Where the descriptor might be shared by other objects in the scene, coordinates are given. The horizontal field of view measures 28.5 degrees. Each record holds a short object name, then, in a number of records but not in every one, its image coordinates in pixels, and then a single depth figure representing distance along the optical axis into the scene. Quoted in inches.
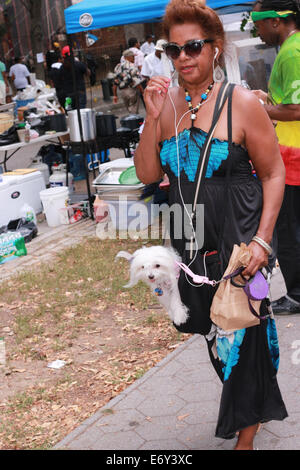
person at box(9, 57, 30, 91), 778.8
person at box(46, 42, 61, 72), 778.2
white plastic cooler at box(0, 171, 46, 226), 324.5
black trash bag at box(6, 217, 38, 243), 310.0
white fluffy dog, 113.3
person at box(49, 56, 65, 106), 601.6
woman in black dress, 100.9
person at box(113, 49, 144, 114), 652.1
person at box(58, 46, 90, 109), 504.1
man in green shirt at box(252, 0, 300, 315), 158.1
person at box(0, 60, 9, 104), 586.7
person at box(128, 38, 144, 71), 688.1
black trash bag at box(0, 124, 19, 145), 372.2
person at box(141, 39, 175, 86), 597.9
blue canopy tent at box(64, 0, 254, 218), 297.3
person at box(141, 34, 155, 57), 761.6
